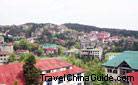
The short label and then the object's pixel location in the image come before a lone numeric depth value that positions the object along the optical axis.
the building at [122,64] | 22.88
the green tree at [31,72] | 16.18
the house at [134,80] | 17.97
